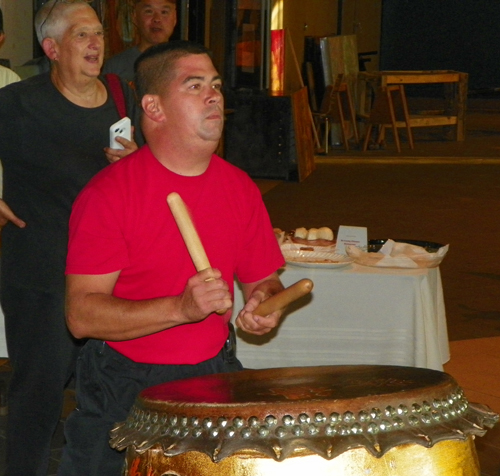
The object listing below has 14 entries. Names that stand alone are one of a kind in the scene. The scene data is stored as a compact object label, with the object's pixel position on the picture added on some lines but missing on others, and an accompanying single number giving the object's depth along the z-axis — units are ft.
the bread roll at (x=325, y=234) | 21.15
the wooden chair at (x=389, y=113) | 70.58
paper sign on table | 20.40
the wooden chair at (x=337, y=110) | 69.11
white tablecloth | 18.64
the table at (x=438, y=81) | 75.87
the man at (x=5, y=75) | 21.02
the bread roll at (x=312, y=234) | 21.04
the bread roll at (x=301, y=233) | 21.17
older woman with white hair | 15.69
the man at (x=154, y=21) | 23.48
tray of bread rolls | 19.41
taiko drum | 8.30
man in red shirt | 11.07
